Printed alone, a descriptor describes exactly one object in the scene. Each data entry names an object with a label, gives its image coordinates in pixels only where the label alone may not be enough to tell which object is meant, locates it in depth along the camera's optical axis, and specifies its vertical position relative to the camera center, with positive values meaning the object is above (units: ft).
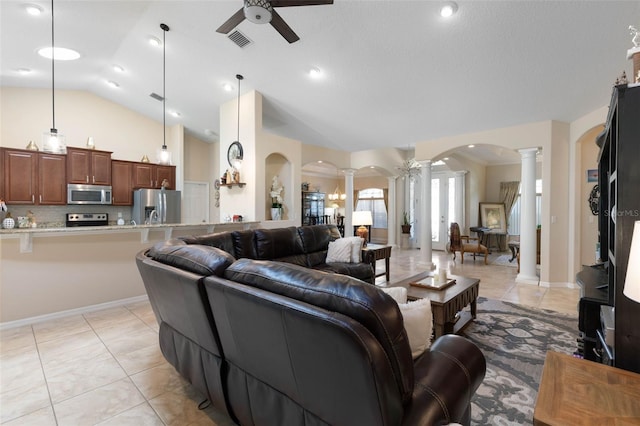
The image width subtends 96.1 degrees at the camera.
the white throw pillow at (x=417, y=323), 4.21 -1.68
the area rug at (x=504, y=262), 21.38 -3.95
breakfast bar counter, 9.79 -2.19
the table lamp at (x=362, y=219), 17.47 -0.49
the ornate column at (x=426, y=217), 20.18 -0.43
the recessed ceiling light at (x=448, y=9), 8.87 +6.33
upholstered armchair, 21.25 -2.66
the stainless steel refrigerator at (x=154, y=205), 20.18 +0.44
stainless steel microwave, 18.05 +1.13
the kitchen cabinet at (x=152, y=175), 20.90 +2.73
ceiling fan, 7.19 +5.21
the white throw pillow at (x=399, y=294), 4.58 -1.34
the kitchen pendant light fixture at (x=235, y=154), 15.93 +3.27
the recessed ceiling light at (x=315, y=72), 12.98 +6.38
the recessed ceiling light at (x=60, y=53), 13.28 +7.55
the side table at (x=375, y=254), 14.35 -2.22
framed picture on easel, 27.61 -0.50
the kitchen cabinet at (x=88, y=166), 18.07 +2.93
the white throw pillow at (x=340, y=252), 13.47 -1.93
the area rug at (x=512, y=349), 5.96 -4.09
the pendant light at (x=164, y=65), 11.88 +7.41
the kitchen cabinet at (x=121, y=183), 19.89 +2.02
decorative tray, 9.18 -2.41
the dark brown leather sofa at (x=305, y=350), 2.97 -1.76
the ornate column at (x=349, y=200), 24.91 +0.96
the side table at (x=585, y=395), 3.07 -2.20
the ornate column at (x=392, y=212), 29.14 -0.11
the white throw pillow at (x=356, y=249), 13.43 -1.79
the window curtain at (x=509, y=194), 27.53 +1.65
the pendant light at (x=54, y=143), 9.50 +2.31
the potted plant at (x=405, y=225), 29.73 -1.45
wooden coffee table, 7.89 -2.65
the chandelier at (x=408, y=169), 24.17 +3.88
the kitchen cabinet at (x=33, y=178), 16.14 +1.98
